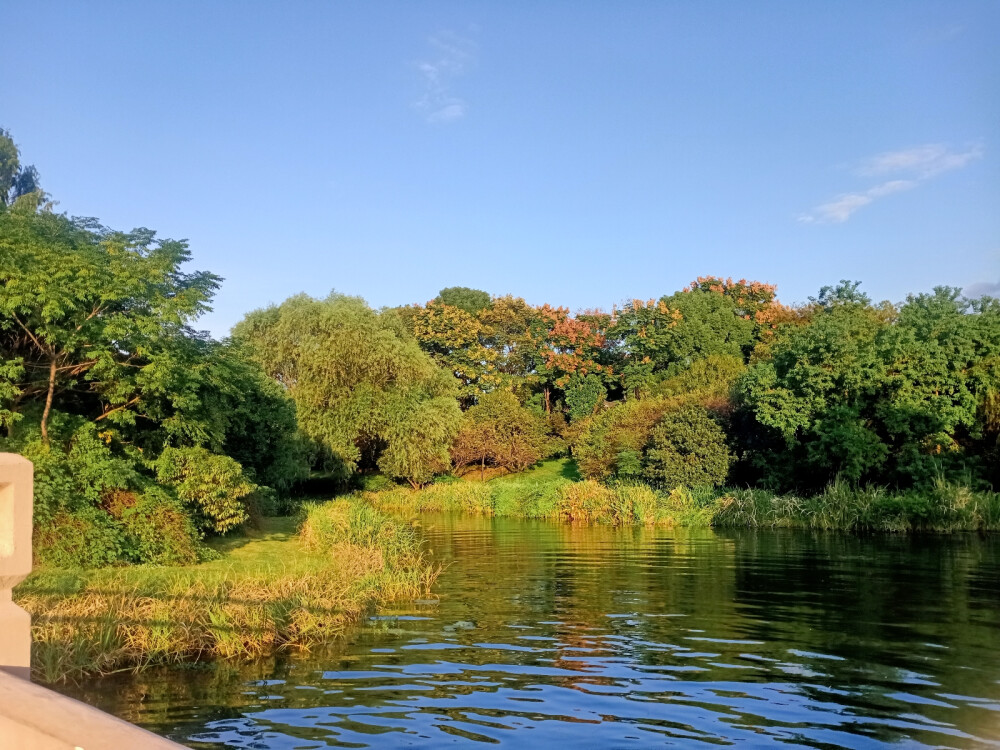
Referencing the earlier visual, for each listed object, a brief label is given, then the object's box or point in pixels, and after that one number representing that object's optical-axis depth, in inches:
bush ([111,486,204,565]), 616.4
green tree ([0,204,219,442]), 562.6
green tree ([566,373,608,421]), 2070.6
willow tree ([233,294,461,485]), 1547.7
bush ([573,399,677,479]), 1525.6
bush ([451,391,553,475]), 1876.2
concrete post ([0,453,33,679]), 115.4
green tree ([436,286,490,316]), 2486.5
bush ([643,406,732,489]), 1368.1
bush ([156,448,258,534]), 662.5
